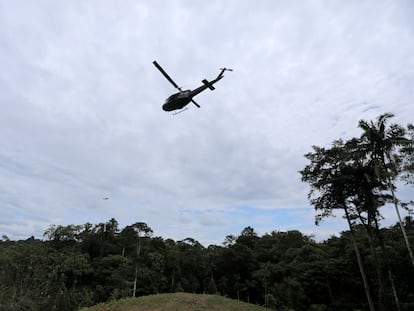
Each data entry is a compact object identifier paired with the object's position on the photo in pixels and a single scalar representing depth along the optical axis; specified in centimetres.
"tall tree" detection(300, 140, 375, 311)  1838
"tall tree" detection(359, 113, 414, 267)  1623
